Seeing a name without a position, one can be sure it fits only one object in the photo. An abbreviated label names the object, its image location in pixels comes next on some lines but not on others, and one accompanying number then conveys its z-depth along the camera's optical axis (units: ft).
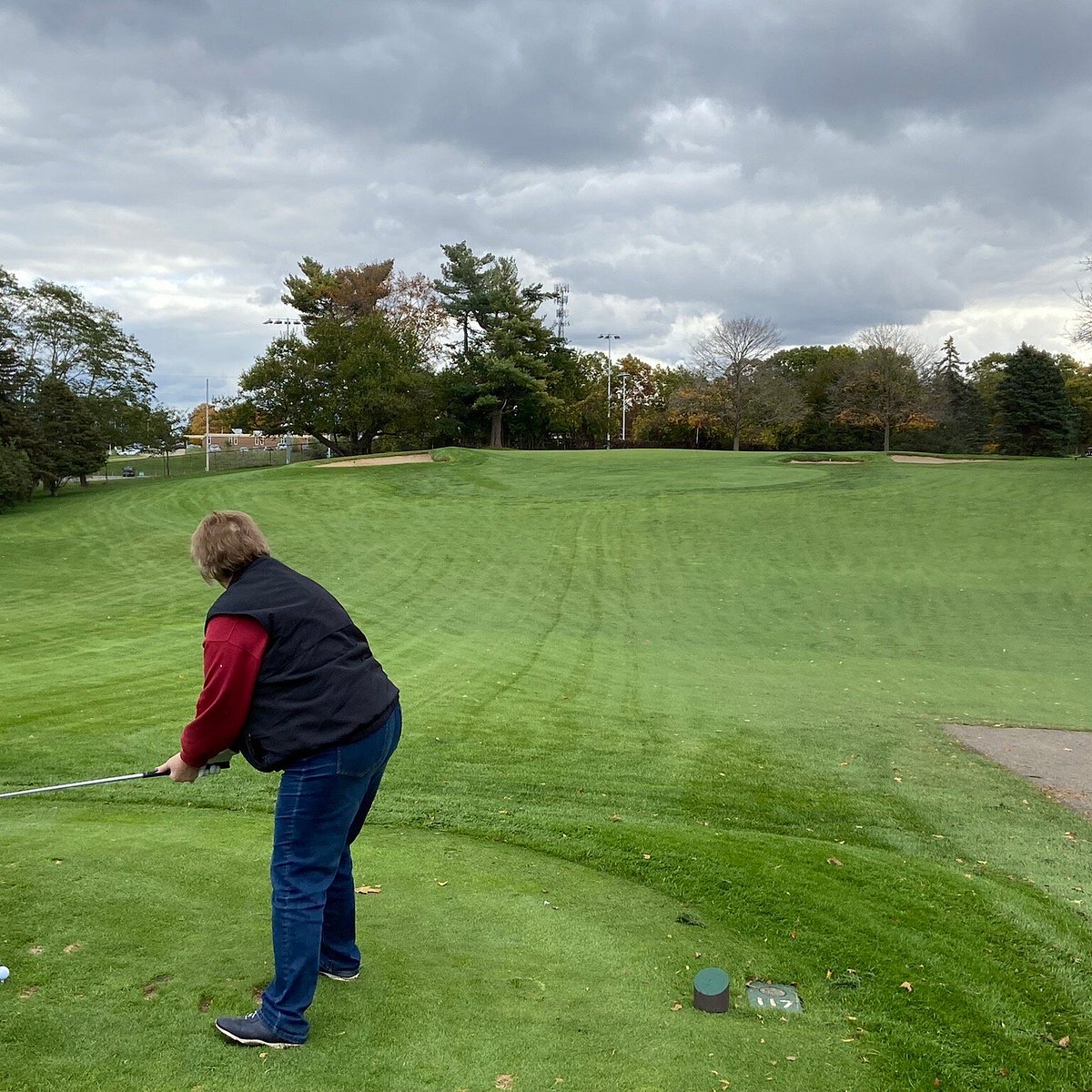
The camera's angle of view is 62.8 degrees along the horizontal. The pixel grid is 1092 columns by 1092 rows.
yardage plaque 13.43
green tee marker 12.81
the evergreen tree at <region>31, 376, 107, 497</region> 132.57
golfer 11.11
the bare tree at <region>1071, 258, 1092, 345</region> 125.08
